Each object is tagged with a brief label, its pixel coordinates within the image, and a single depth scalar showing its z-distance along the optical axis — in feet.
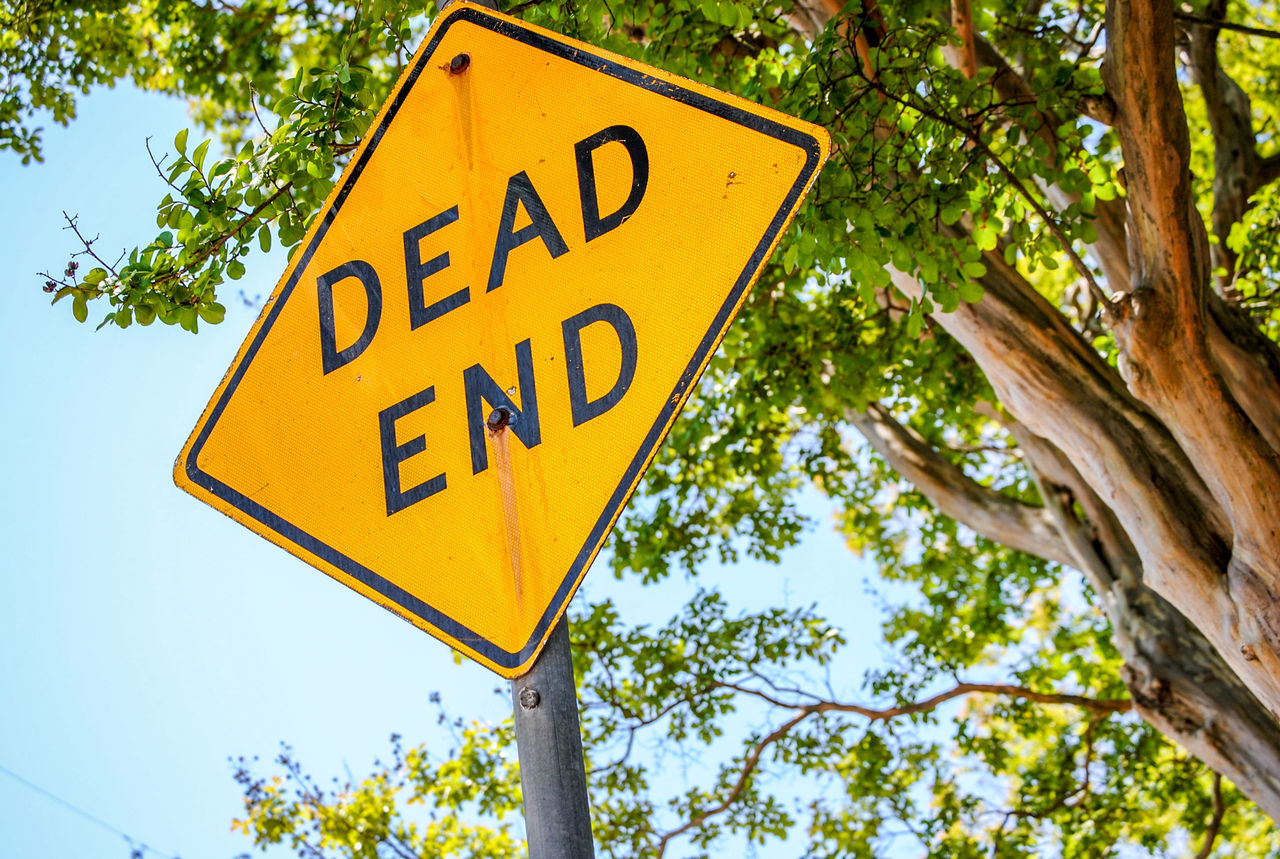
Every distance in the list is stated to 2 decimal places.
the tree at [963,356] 16.39
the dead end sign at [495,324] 10.21
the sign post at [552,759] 9.68
